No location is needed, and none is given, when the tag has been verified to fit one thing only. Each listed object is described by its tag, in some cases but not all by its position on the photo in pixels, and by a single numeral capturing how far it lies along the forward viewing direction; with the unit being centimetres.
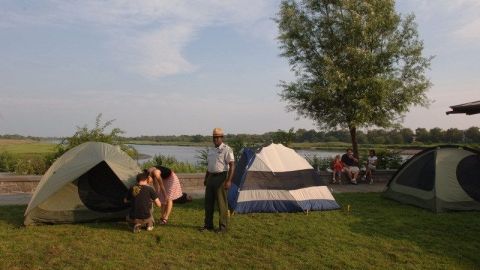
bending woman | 773
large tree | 1431
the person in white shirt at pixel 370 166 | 1409
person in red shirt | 1359
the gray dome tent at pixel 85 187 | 746
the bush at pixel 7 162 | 1519
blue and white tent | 869
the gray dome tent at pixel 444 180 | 909
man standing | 714
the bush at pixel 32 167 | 1259
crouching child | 702
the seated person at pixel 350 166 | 1368
